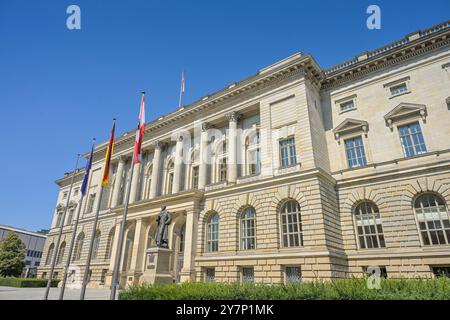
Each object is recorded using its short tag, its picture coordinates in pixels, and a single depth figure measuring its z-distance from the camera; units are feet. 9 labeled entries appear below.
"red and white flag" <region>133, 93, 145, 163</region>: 56.67
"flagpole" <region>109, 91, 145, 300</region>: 40.44
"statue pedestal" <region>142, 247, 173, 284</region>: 60.86
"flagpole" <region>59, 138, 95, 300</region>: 50.49
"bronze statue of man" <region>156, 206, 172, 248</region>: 66.13
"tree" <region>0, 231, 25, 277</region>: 161.38
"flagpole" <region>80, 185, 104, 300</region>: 48.05
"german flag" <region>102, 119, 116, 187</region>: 60.96
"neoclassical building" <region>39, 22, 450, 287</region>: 63.87
